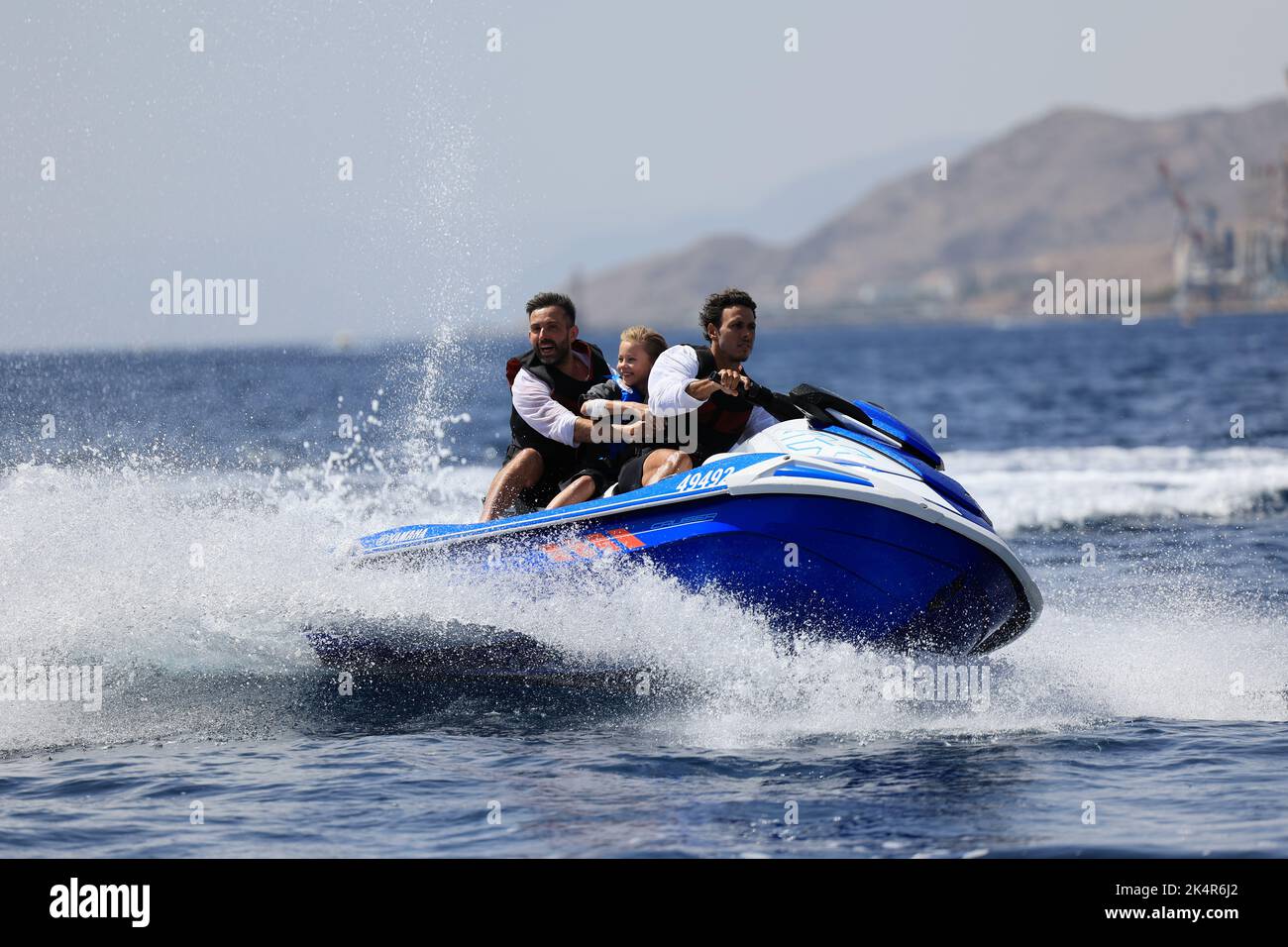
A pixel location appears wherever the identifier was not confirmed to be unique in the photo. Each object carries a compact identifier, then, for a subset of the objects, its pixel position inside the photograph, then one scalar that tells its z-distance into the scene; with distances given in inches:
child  634.8
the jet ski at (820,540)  561.3
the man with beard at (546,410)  644.7
